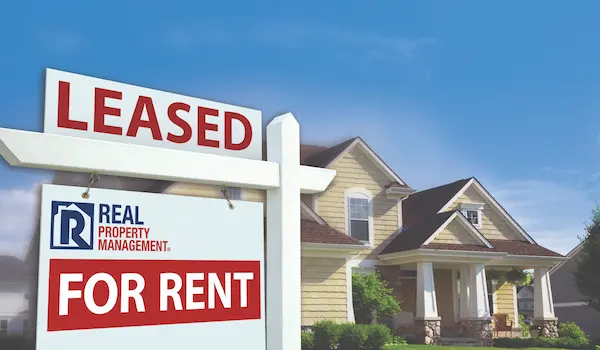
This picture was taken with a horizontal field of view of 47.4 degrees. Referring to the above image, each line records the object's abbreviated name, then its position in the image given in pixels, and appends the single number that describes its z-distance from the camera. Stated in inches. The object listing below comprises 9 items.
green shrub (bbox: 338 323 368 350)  755.4
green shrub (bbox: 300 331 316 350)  734.5
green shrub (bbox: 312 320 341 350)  754.2
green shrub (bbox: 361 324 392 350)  762.8
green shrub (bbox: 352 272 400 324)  927.7
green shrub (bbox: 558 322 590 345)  1034.0
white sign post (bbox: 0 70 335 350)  142.0
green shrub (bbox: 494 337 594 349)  983.0
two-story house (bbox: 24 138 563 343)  948.6
